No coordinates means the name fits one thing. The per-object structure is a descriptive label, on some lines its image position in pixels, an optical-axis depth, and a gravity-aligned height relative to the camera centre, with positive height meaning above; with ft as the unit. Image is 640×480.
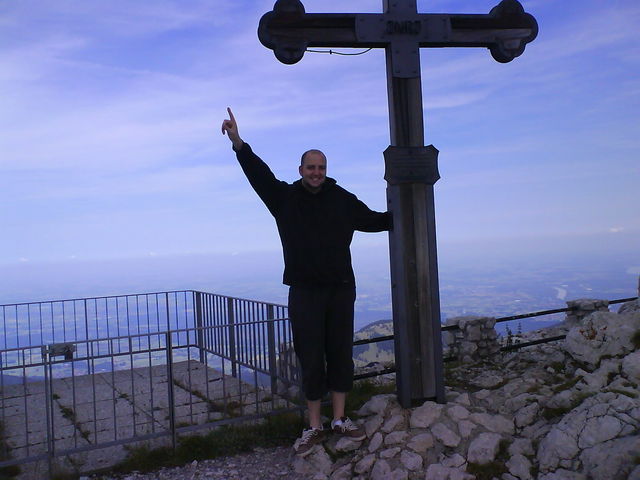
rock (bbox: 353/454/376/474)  16.40 -5.96
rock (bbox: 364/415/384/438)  17.89 -5.34
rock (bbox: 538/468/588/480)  14.05 -5.64
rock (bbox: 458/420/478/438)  17.03 -5.29
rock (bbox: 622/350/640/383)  17.79 -3.96
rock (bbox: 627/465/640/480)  12.82 -5.15
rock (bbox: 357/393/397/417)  18.98 -5.02
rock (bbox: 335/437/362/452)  17.35 -5.69
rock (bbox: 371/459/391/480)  15.93 -6.00
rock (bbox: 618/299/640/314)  30.14 -3.68
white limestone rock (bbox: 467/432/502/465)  15.93 -5.55
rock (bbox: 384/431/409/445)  17.17 -5.51
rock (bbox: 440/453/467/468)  15.94 -5.82
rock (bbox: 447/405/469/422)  17.78 -5.06
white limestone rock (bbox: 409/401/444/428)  17.84 -5.12
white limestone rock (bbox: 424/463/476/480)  15.40 -5.96
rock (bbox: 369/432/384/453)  17.11 -5.60
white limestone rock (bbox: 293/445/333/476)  16.81 -6.04
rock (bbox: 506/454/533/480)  15.06 -5.79
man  17.26 -0.53
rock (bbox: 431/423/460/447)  16.76 -5.44
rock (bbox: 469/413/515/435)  17.15 -5.23
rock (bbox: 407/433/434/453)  16.72 -5.56
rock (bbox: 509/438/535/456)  15.90 -5.54
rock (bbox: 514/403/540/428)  17.28 -5.09
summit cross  18.58 +2.66
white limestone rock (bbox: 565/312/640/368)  19.95 -3.42
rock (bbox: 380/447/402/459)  16.58 -5.72
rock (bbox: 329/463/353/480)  16.39 -6.17
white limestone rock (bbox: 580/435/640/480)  13.48 -5.15
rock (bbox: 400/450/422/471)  16.08 -5.82
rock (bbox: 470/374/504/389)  22.08 -5.31
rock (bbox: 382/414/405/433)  17.81 -5.31
